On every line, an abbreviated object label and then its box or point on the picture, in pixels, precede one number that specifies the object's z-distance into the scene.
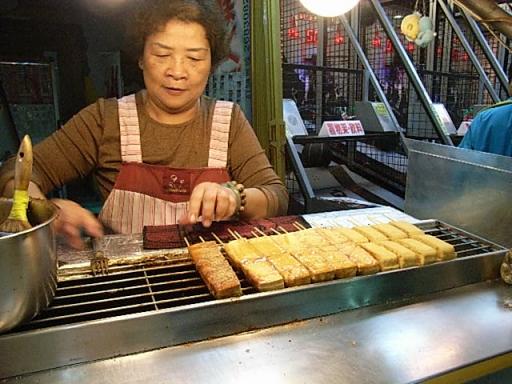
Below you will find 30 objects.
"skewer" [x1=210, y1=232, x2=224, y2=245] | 1.36
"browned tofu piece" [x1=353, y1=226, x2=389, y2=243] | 1.35
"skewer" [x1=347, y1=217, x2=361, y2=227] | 1.58
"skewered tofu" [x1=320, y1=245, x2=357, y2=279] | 1.11
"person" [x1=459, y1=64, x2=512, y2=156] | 2.26
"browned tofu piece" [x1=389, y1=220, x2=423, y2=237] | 1.38
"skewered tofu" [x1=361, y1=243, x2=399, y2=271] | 1.16
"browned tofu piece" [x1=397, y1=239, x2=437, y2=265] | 1.19
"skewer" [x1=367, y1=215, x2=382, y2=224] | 1.60
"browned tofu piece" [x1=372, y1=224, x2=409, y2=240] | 1.36
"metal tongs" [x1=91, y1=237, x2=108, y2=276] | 1.15
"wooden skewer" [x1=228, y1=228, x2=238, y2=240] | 1.41
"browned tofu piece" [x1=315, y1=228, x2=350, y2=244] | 1.32
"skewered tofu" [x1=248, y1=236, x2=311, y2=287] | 1.07
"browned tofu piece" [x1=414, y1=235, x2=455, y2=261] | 1.22
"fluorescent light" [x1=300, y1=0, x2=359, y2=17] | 1.71
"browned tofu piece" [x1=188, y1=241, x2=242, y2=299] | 1.01
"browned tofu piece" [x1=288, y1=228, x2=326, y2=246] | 1.31
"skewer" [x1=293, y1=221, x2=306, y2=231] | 1.51
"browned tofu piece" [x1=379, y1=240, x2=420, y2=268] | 1.18
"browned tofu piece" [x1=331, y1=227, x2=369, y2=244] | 1.34
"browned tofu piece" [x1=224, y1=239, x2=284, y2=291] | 1.05
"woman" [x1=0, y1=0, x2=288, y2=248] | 1.69
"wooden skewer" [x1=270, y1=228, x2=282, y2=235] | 1.46
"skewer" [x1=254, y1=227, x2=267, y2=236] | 1.45
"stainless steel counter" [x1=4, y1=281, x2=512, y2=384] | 0.85
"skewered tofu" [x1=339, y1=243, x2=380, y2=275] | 1.14
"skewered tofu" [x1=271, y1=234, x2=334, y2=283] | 1.09
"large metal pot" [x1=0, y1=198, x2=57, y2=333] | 0.78
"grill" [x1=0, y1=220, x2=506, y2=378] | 0.86
